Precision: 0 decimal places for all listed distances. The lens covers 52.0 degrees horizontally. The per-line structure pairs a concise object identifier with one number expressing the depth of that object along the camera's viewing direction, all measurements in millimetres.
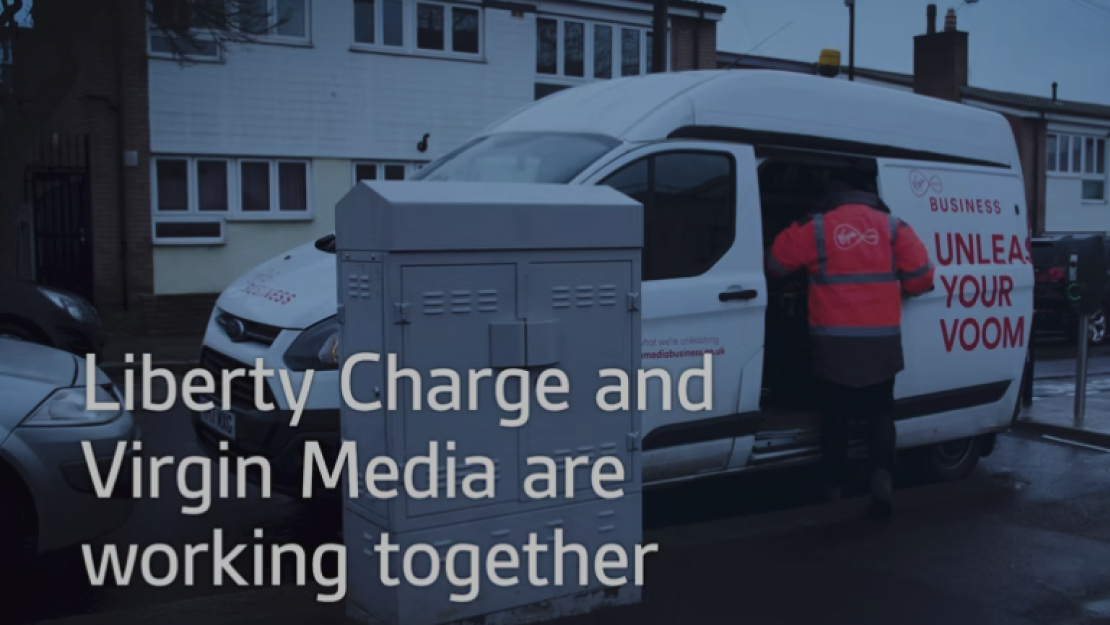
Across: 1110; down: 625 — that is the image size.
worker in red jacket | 6289
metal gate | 17938
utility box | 4062
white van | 5699
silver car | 5012
